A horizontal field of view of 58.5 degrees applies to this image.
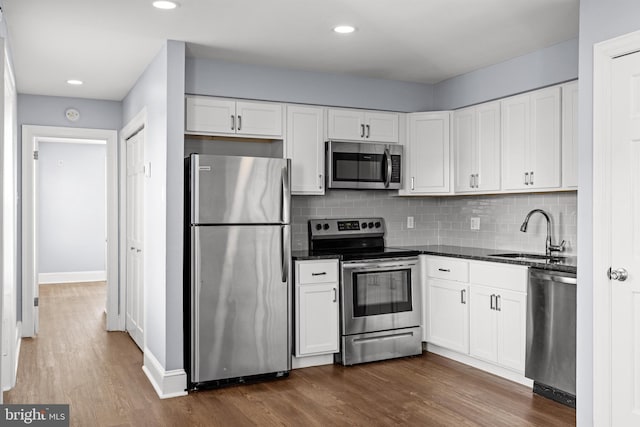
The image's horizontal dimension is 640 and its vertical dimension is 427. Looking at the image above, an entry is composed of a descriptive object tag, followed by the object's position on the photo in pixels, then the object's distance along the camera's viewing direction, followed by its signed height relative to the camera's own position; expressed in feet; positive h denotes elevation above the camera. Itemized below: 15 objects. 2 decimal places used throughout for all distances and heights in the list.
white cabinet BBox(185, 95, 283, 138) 14.06 +2.28
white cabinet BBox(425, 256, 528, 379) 13.04 -2.55
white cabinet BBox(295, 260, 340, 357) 14.53 -2.60
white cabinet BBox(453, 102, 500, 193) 14.99 +1.61
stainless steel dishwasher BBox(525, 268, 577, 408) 11.63 -2.68
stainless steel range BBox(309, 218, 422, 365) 15.02 -2.56
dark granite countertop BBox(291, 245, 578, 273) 12.09 -1.23
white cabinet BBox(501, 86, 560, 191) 13.30 +1.61
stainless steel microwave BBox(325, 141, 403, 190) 15.76 +1.18
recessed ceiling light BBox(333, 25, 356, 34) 11.93 +3.77
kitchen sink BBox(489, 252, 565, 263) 13.88 -1.26
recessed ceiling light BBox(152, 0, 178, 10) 10.46 +3.75
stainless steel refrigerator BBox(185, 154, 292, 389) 13.02 -1.45
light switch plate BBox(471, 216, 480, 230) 16.89 -0.48
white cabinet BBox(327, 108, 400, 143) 15.93 +2.33
